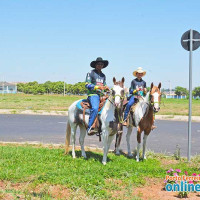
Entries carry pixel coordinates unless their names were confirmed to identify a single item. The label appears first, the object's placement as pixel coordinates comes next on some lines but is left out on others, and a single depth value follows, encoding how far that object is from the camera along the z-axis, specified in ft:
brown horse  26.78
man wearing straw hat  29.37
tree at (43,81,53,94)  442.09
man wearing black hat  26.08
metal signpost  27.43
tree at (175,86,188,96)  502.38
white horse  23.80
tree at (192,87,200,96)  454.40
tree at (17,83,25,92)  492.29
